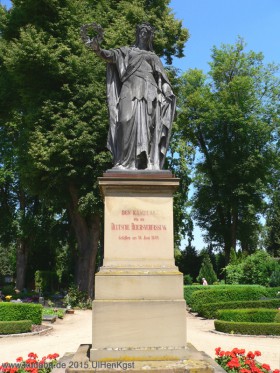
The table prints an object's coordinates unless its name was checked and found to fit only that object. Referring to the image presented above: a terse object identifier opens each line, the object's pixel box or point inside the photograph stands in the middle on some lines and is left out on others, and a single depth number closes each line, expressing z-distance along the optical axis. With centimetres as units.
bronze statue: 823
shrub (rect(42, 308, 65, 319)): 2356
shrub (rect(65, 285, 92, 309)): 2653
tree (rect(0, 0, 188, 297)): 2372
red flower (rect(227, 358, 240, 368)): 730
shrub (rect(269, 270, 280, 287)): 3064
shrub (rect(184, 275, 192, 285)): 4125
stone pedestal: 697
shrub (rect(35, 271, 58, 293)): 4028
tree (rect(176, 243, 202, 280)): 4738
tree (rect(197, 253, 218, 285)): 3822
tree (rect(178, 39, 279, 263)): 3959
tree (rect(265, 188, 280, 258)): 5146
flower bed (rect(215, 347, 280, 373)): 732
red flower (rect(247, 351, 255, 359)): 793
